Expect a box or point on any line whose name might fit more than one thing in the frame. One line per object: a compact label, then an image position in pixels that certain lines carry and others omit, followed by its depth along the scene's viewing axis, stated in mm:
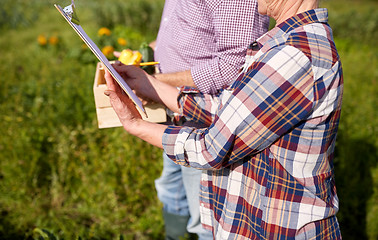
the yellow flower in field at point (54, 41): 4496
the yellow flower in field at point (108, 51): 2769
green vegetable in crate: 1735
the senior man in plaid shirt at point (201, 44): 1325
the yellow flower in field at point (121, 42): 3360
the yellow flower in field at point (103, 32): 3135
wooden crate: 1475
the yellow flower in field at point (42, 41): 4551
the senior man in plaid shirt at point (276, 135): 1005
